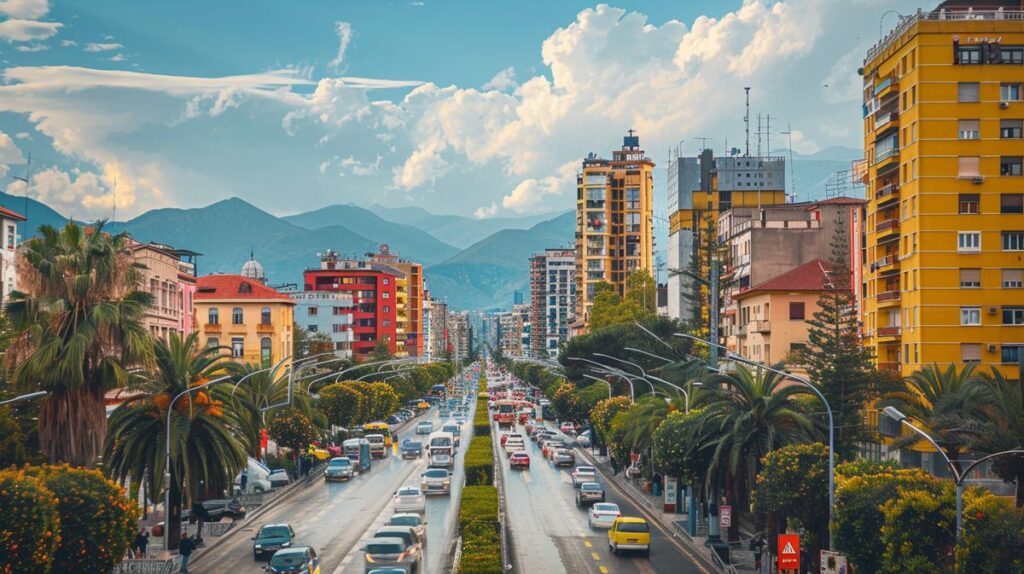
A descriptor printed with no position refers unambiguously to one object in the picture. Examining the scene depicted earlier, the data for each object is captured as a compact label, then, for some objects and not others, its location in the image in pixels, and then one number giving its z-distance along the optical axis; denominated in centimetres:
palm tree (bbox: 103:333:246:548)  4891
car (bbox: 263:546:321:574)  3845
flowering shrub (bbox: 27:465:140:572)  3588
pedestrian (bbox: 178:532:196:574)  4419
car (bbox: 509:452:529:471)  9069
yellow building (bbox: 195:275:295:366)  12319
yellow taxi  4719
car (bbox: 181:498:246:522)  5672
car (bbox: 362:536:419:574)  4084
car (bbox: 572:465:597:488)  7256
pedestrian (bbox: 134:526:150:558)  4606
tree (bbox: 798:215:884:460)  5666
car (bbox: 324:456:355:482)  8100
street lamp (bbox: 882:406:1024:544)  2942
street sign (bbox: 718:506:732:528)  4959
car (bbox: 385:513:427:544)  4991
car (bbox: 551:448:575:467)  9269
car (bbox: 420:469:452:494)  7244
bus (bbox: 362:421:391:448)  11681
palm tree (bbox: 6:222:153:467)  4538
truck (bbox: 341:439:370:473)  8838
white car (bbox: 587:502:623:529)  5650
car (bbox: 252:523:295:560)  4600
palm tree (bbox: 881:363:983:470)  4406
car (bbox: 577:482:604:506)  6619
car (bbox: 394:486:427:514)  5959
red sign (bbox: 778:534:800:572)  3688
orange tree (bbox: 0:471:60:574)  3116
